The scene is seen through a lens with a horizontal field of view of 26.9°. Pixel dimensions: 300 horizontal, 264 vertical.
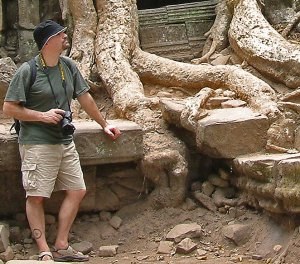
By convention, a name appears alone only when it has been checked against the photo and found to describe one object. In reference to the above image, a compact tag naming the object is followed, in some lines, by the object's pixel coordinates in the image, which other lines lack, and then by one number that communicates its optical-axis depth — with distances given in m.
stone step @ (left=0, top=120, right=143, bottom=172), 4.89
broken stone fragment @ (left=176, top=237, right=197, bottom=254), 4.71
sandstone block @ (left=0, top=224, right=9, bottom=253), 4.64
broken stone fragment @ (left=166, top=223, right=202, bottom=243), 4.91
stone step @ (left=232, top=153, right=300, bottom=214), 4.32
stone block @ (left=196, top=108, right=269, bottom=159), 4.91
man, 4.33
